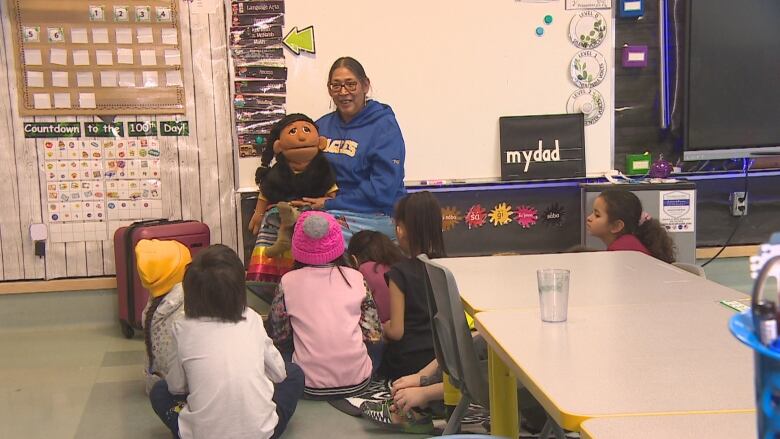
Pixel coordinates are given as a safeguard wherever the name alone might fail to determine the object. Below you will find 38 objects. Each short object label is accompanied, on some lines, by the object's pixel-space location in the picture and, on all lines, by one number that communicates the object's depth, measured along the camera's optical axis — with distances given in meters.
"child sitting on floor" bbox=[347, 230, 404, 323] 3.17
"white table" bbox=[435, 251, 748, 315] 1.81
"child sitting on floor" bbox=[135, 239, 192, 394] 2.79
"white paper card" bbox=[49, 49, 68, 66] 3.91
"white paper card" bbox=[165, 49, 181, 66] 4.01
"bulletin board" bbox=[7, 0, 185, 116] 3.89
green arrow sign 4.03
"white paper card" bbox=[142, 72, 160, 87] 4.01
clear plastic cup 1.58
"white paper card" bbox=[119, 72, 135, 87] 3.98
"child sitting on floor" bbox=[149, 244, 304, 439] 2.24
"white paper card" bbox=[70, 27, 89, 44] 3.92
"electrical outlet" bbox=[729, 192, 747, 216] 4.34
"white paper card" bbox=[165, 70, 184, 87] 4.02
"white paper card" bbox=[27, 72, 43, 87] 3.91
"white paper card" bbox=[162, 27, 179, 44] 4.00
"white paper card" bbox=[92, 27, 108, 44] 3.94
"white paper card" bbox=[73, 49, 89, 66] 3.93
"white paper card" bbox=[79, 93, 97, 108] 3.97
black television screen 4.11
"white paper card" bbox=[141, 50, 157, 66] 3.99
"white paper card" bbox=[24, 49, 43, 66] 3.89
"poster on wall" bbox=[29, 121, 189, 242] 4.01
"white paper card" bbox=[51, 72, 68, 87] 3.93
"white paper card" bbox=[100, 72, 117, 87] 3.97
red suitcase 3.83
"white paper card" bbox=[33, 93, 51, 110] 3.94
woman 3.69
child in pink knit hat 2.78
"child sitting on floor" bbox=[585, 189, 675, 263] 3.01
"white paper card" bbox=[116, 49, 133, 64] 3.96
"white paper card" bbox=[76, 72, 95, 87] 3.95
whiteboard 4.07
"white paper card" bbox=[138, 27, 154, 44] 3.98
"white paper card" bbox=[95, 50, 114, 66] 3.95
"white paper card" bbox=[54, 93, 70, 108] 3.95
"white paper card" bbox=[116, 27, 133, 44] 3.96
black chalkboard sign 4.20
